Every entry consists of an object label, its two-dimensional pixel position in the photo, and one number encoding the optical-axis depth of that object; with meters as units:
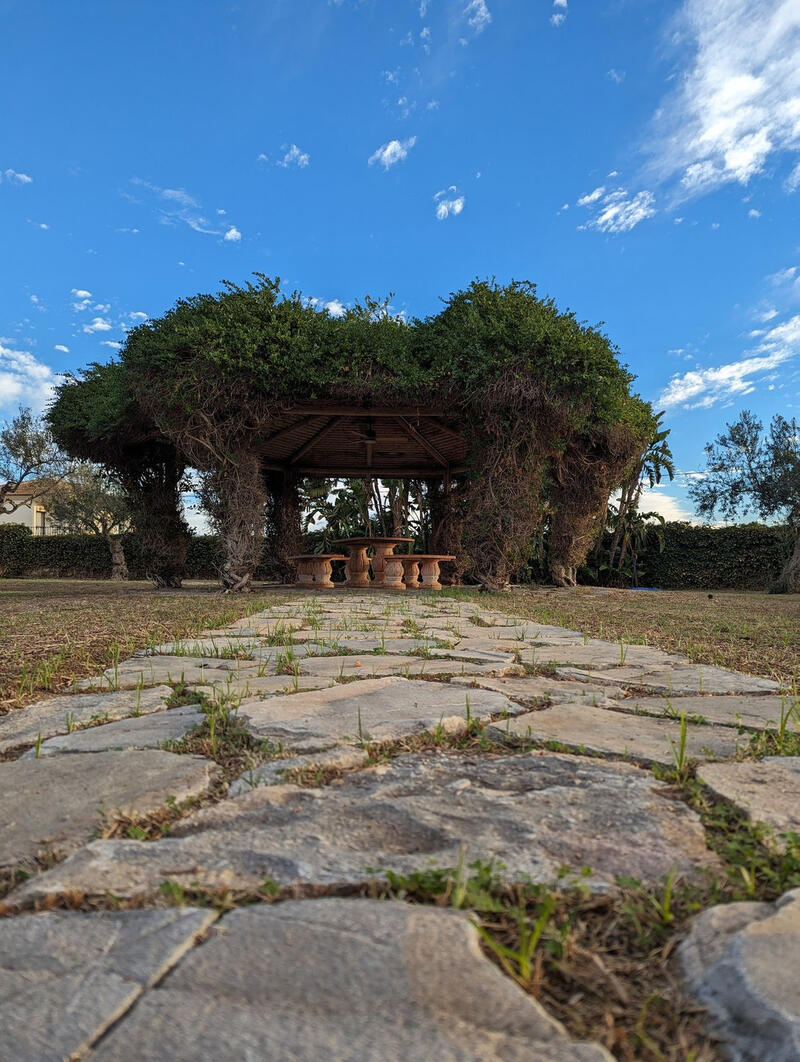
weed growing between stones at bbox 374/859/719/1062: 0.64
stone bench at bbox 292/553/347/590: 12.77
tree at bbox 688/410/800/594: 17.27
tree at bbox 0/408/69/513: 20.97
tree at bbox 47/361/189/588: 11.28
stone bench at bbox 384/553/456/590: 12.41
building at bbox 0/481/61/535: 27.37
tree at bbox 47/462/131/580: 24.95
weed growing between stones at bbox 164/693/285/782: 1.52
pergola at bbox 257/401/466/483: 11.36
